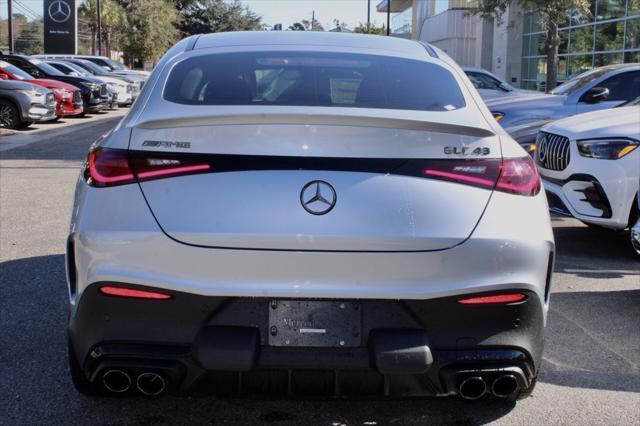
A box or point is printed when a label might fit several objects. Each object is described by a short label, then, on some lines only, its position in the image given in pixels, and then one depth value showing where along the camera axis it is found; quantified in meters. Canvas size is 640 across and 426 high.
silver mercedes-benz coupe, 2.90
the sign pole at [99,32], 51.41
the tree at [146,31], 59.69
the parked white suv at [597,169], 6.59
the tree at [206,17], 83.56
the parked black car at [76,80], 23.41
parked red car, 20.03
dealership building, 24.55
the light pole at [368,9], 59.44
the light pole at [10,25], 32.41
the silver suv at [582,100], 10.88
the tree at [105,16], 65.56
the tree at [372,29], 74.75
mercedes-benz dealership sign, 42.09
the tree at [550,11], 19.48
